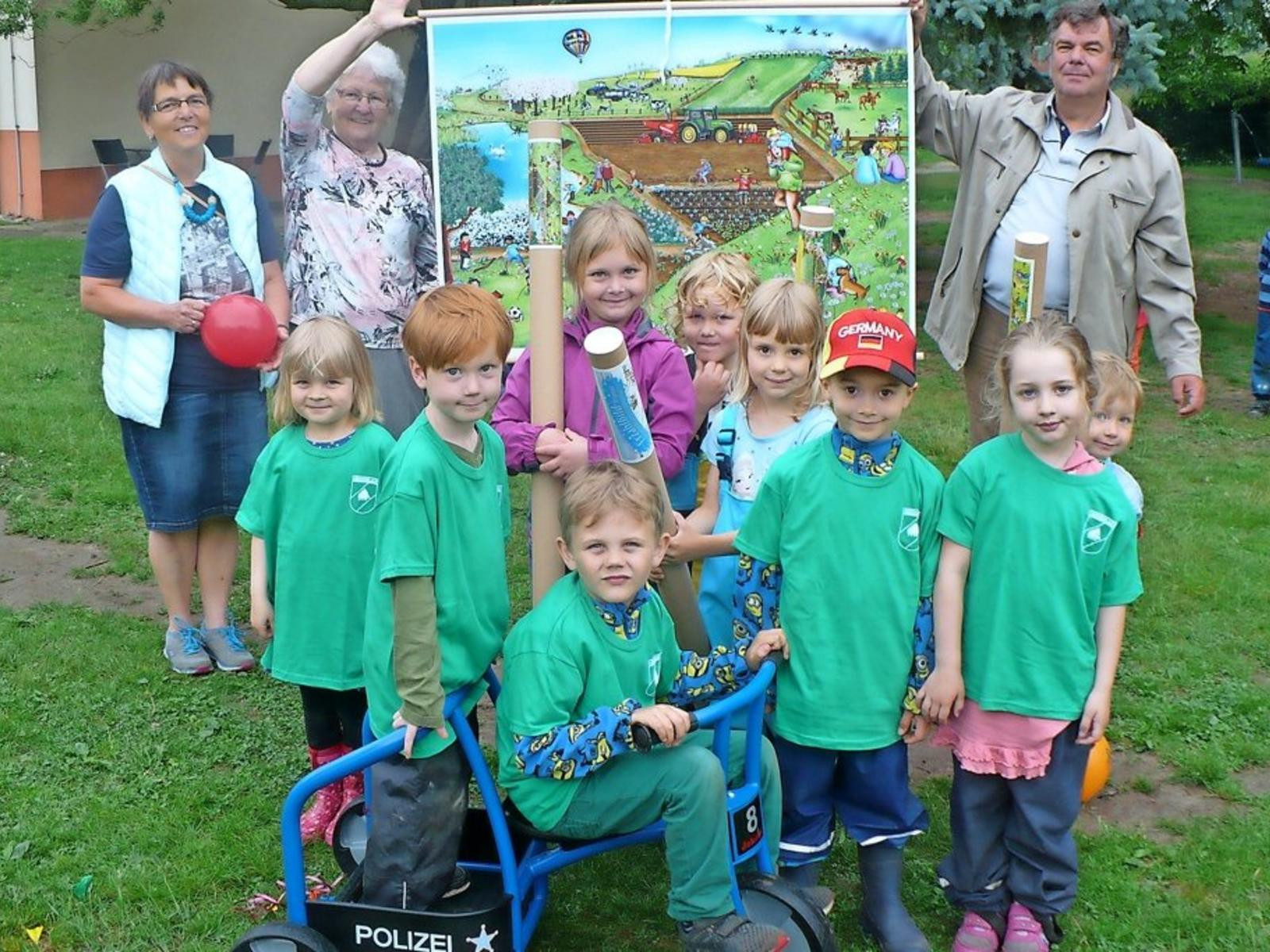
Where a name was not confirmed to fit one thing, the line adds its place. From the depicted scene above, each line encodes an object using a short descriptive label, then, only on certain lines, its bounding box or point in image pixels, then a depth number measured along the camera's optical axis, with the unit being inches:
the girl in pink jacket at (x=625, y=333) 149.2
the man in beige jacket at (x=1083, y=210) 185.6
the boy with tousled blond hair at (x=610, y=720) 122.3
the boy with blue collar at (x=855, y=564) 133.0
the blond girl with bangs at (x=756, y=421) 142.6
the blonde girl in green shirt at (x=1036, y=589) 132.3
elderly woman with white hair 193.6
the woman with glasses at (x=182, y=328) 197.2
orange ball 172.4
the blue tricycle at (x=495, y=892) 126.3
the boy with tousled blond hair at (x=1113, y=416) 148.6
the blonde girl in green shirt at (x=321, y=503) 157.2
